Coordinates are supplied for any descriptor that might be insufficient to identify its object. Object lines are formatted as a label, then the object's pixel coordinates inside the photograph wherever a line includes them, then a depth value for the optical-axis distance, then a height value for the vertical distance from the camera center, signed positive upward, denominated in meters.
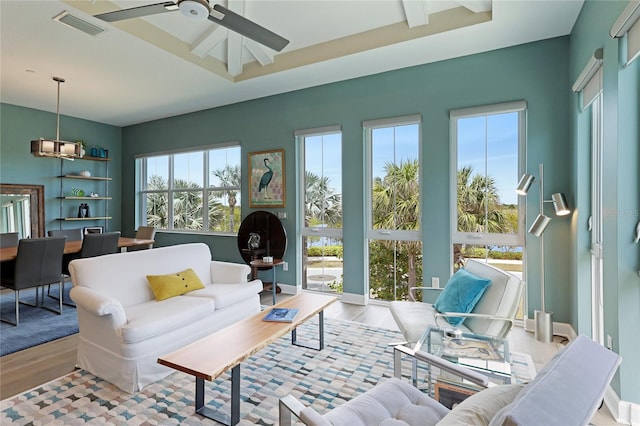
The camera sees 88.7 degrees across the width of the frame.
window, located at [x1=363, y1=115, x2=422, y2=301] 3.97 +0.07
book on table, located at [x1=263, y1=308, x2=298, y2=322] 2.45 -0.79
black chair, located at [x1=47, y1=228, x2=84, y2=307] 4.33 -0.39
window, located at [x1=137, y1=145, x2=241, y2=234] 5.48 +0.41
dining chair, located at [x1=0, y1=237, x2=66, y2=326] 3.43 -0.58
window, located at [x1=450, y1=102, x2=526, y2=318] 3.44 +0.32
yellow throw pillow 2.87 -0.65
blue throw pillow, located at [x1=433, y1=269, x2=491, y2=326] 2.40 -0.62
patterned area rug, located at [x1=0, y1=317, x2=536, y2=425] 1.94 -1.20
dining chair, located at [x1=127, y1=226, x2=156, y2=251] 5.49 -0.38
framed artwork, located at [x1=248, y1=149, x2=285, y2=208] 4.84 +0.51
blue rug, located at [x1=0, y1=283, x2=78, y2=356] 2.95 -1.15
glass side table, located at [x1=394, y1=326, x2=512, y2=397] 1.72 -0.82
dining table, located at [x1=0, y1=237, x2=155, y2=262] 3.44 -0.44
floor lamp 2.86 -0.15
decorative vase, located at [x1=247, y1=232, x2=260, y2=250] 4.72 -0.41
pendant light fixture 4.12 +0.83
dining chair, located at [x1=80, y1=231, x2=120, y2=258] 4.07 -0.41
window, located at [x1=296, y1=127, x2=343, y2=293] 4.49 +0.07
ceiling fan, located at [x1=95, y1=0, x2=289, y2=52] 2.07 +1.32
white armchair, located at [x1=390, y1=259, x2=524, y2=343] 2.20 -0.71
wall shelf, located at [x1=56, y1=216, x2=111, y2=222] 5.84 -0.10
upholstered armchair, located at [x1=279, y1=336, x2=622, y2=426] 0.78 -0.50
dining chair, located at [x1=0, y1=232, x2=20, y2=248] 4.21 -0.35
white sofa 2.22 -0.77
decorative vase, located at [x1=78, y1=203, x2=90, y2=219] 6.09 +0.03
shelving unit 5.89 +0.31
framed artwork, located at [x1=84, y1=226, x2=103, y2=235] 6.18 -0.32
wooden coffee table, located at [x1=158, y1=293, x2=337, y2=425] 1.76 -0.82
